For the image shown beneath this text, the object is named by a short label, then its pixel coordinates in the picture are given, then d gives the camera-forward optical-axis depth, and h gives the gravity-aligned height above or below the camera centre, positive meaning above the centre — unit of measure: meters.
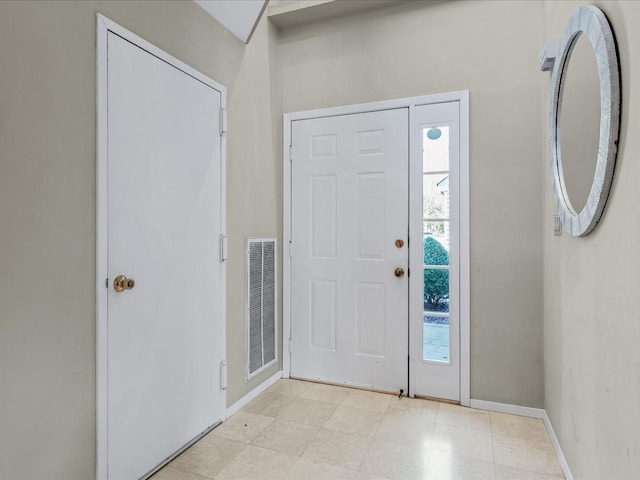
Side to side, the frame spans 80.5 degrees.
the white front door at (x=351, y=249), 2.75 -0.06
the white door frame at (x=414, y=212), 2.56 +0.22
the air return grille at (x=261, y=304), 2.64 -0.47
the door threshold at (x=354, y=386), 2.74 -1.10
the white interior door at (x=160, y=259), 1.65 -0.09
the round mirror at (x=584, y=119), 1.22 +0.48
